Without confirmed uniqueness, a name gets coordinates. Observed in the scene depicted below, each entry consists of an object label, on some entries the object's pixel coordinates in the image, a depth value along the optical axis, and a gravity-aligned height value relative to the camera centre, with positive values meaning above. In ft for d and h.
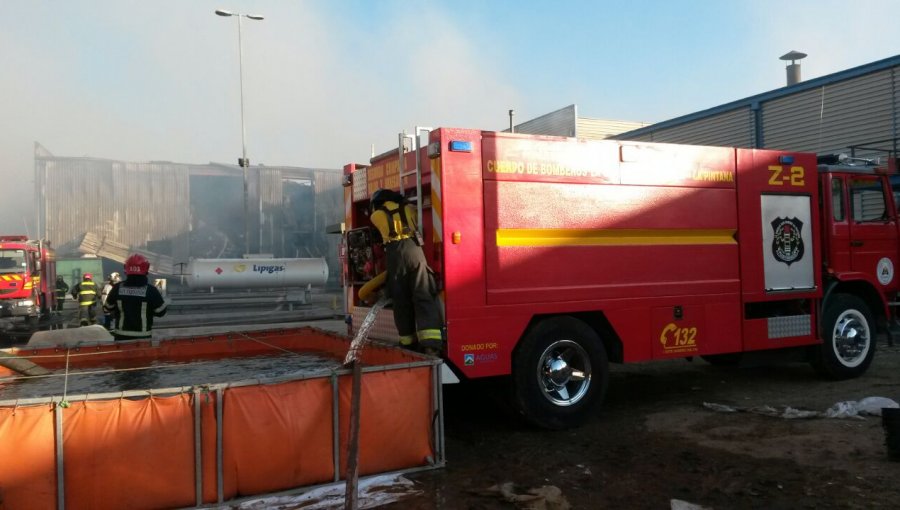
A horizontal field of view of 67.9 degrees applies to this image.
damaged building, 131.23 +12.81
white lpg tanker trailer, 76.95 -0.38
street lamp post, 85.40 +14.25
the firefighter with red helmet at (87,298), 50.55 -1.73
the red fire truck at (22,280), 52.75 -0.22
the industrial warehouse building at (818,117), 48.19 +11.36
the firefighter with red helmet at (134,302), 22.38 -0.97
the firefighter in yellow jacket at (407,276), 17.37 -0.28
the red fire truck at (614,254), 18.12 +0.14
